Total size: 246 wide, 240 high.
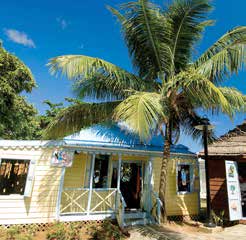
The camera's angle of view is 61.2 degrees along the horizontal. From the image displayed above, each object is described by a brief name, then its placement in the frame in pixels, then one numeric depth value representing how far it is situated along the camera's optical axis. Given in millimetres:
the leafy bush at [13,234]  5918
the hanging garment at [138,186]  10120
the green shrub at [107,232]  6352
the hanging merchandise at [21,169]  7535
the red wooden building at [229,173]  8227
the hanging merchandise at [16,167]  7518
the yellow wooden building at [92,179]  7297
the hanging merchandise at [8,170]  7312
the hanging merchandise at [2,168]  7227
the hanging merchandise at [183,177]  10258
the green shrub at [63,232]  6066
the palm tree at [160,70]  6223
